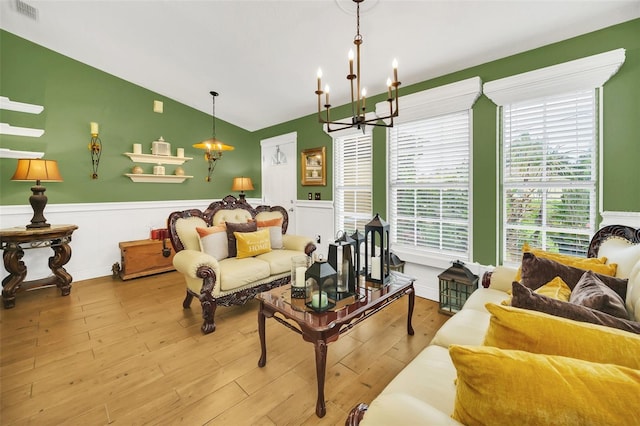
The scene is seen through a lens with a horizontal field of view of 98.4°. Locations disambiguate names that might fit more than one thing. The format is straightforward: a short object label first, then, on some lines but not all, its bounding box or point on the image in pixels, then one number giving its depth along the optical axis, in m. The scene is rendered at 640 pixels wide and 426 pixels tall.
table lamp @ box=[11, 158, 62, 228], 3.12
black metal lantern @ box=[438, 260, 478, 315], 2.71
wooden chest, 4.00
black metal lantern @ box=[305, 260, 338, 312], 1.77
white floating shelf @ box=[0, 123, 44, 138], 3.37
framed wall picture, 4.39
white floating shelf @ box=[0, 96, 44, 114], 3.37
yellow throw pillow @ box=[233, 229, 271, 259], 3.08
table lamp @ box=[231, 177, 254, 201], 5.38
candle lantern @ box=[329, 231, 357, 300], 2.05
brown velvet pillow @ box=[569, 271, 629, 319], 1.08
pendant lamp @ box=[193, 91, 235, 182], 5.08
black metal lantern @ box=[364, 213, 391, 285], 2.24
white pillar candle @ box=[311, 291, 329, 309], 1.76
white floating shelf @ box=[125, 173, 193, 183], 4.45
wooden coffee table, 1.60
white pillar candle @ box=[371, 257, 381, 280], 2.25
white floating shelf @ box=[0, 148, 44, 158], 3.40
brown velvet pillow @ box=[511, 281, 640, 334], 0.94
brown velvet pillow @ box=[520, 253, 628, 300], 1.59
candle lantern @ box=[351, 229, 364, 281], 2.17
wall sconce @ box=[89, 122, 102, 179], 4.04
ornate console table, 3.06
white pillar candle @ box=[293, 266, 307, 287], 2.04
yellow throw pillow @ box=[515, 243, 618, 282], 1.59
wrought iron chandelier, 1.71
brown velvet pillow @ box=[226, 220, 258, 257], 3.14
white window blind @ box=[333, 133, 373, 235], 3.91
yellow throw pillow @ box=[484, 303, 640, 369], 0.78
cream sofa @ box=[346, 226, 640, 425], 0.85
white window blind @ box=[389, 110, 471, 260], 3.04
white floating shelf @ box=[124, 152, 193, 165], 4.41
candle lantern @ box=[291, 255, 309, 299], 2.01
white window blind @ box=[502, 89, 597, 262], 2.34
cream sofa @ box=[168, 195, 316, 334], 2.55
